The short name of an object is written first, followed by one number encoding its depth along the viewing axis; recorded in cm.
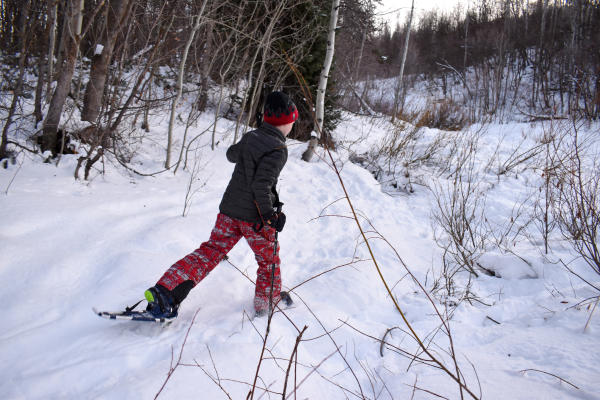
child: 193
